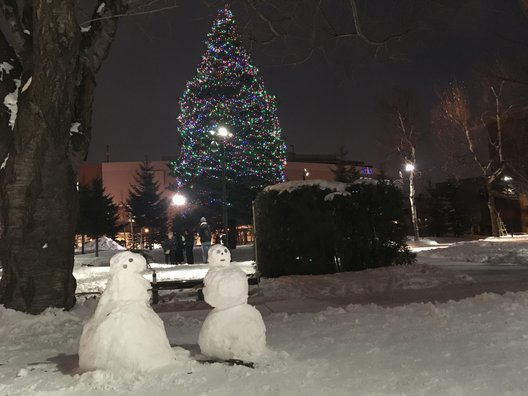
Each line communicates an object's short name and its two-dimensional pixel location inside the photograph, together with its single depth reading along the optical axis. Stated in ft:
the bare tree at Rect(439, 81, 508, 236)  122.42
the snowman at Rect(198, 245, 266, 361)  18.03
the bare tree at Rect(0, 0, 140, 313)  28.32
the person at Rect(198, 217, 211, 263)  75.46
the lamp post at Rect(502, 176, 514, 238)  138.70
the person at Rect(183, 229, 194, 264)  83.97
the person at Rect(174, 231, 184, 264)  86.48
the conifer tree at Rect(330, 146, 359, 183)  134.87
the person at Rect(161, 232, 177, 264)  86.84
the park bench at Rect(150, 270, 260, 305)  38.55
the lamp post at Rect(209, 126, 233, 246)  63.36
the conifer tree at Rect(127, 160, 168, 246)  197.88
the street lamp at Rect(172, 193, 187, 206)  95.21
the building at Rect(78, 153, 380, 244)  219.41
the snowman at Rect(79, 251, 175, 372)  16.35
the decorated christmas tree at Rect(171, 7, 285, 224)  111.86
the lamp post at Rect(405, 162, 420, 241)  124.16
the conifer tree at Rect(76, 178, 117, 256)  143.54
